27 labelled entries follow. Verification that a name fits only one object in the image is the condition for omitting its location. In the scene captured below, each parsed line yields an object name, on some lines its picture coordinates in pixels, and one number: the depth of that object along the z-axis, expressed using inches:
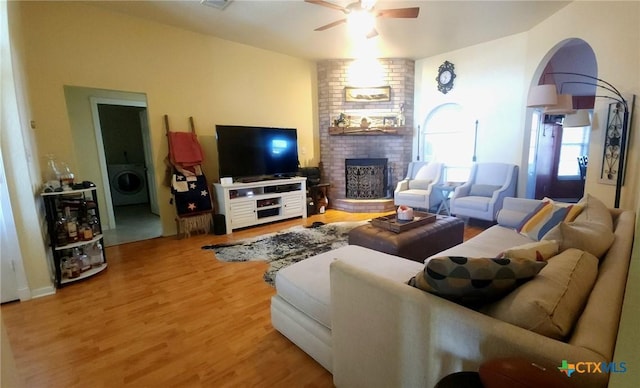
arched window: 190.9
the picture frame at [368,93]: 201.2
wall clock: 187.9
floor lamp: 100.2
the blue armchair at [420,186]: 170.4
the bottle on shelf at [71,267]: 97.0
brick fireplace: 199.3
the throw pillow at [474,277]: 33.7
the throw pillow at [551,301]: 29.3
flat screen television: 154.9
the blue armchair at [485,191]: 142.9
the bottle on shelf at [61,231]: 96.6
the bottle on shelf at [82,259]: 101.4
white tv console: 153.2
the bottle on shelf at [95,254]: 107.2
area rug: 113.6
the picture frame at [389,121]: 204.2
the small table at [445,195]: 171.8
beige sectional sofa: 27.9
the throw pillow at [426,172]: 184.3
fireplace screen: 208.1
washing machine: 229.6
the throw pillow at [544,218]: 76.0
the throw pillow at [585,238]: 48.3
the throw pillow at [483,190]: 156.8
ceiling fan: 103.6
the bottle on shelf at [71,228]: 98.0
